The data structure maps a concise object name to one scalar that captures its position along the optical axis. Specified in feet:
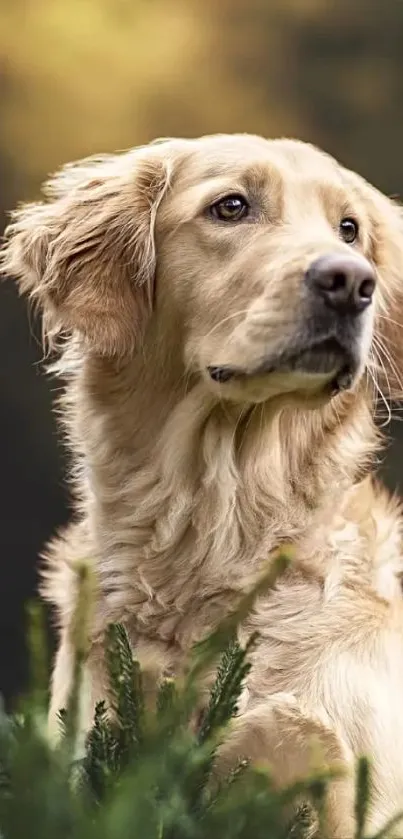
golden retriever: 8.72
